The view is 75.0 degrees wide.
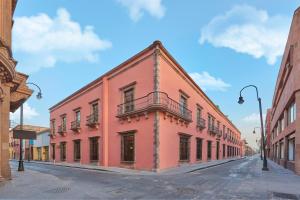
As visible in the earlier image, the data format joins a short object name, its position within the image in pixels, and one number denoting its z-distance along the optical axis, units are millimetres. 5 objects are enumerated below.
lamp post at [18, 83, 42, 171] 12971
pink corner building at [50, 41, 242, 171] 13154
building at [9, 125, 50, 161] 29018
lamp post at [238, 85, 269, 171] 15293
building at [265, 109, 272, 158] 45382
